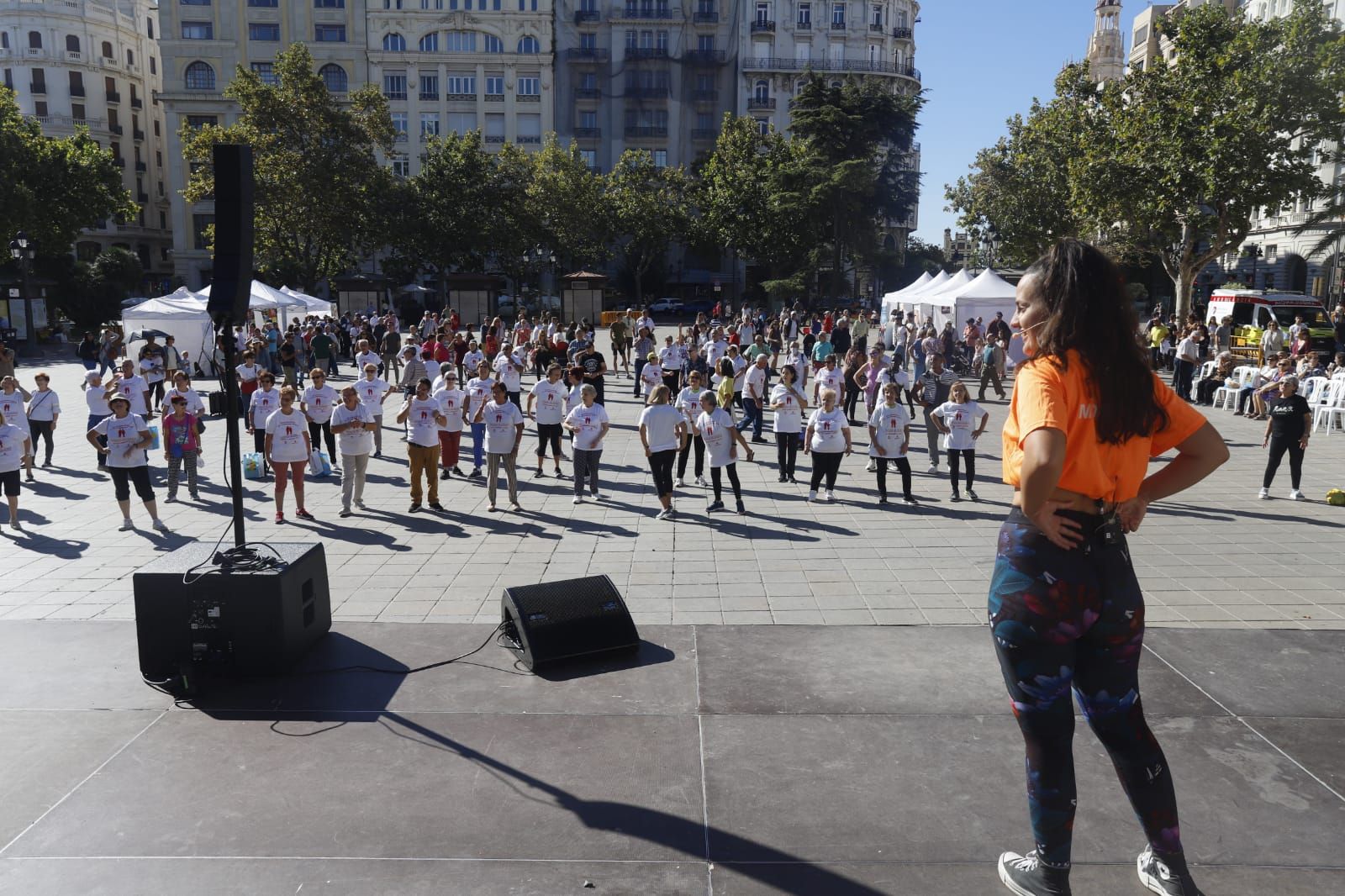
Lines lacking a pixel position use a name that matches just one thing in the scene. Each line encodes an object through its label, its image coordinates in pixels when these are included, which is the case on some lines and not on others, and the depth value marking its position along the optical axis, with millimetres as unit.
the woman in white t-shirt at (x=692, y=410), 12888
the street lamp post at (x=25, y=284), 31984
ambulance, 28016
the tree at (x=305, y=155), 39219
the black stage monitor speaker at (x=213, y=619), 5812
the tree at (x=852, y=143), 51969
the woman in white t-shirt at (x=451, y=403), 12344
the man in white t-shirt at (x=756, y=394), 15984
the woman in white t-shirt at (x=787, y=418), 12984
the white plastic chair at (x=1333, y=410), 17859
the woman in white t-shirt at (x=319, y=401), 13219
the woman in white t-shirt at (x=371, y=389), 13352
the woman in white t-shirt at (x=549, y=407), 13594
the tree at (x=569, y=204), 56750
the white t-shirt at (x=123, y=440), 10500
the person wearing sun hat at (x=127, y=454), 10492
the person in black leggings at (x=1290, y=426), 11562
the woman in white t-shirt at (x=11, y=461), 10406
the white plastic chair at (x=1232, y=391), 21125
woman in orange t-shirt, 3014
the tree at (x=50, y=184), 36844
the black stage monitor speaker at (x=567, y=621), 6156
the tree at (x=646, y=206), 59500
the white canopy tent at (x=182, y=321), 25312
